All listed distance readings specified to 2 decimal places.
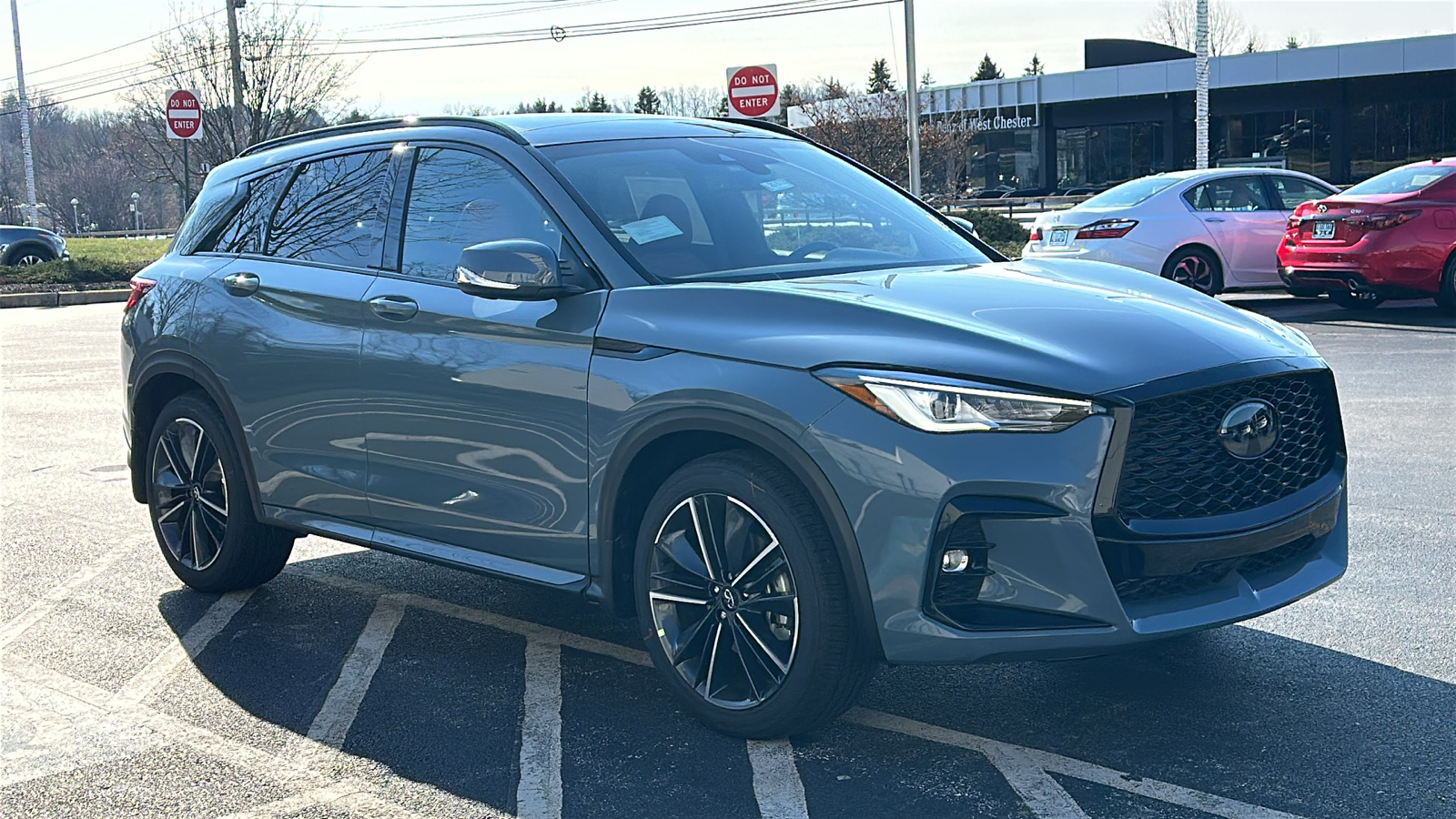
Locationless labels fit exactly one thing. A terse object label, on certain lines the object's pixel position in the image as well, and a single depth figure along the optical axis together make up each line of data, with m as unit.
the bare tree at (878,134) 41.66
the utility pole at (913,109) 26.38
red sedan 14.94
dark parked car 29.95
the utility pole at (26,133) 44.00
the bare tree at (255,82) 37.88
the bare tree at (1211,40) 80.59
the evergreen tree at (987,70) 111.25
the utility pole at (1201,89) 29.66
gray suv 3.77
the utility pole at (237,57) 34.88
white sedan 16.05
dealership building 50.19
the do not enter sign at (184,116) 28.53
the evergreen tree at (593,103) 91.56
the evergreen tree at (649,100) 100.44
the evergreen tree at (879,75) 102.44
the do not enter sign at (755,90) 21.14
